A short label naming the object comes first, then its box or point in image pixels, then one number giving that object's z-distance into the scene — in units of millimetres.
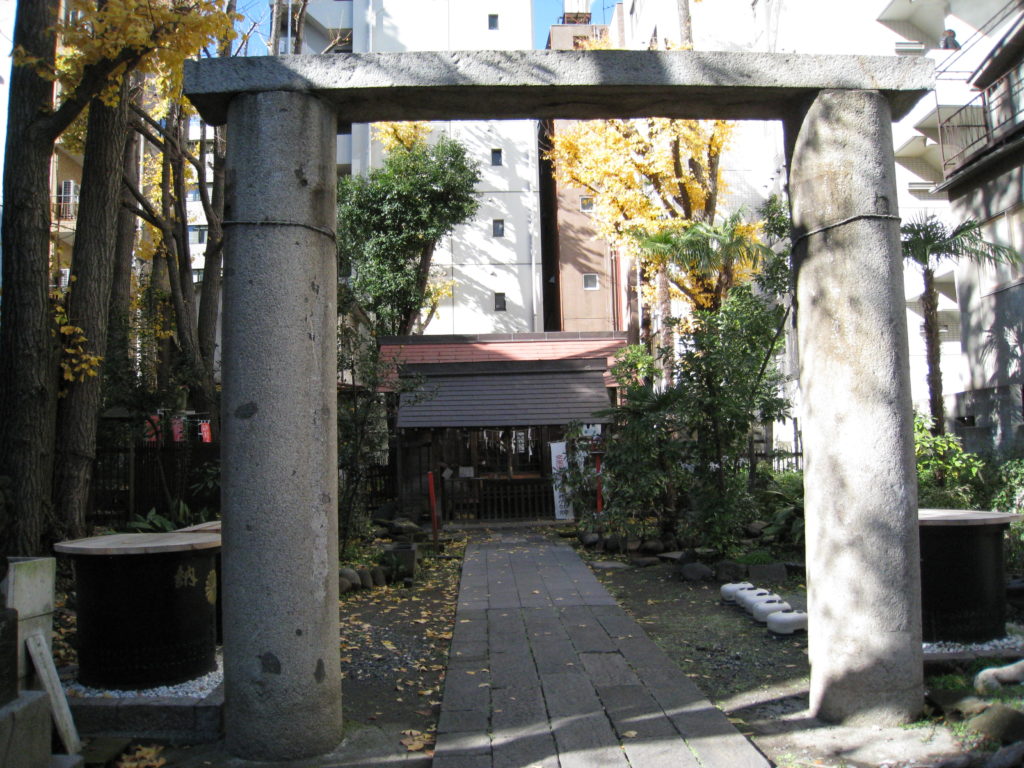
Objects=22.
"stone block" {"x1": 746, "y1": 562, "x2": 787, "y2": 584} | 9695
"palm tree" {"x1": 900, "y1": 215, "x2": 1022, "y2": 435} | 11828
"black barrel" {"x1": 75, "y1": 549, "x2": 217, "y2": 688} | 4996
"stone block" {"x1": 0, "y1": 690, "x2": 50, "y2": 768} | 3762
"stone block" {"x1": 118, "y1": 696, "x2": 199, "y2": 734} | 4715
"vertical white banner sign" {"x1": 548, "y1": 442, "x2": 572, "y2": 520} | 16828
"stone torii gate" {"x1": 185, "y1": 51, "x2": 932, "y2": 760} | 4363
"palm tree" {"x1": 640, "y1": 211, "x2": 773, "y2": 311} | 15750
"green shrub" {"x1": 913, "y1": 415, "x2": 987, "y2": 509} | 10148
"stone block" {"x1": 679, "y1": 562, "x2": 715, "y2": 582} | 10125
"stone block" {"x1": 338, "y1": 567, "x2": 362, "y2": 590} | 9734
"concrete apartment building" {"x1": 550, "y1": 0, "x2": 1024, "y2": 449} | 12352
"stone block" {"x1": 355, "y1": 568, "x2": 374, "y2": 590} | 10133
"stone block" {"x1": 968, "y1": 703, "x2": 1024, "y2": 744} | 4176
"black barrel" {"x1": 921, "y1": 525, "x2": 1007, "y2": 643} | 5586
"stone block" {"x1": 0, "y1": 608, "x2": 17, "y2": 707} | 3959
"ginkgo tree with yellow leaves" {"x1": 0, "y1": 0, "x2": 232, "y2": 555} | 7719
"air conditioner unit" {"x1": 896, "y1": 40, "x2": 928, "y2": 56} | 17406
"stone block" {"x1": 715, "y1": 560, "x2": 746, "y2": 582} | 9828
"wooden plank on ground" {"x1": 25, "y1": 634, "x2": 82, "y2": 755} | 4387
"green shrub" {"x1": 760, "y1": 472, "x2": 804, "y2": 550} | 11031
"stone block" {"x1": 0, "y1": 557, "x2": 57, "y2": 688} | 4352
